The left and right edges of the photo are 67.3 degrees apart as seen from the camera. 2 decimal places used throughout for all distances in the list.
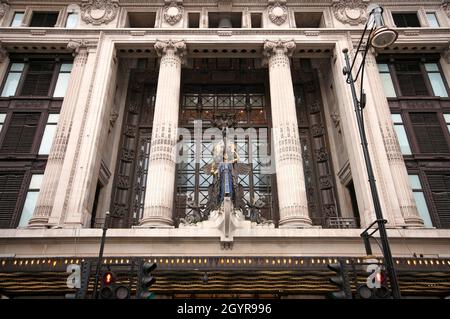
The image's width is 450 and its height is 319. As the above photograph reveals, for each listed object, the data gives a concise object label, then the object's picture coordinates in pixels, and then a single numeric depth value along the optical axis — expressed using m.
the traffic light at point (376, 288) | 7.20
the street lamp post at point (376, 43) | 7.96
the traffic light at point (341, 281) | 7.10
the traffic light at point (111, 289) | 7.39
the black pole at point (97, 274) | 8.23
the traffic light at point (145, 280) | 7.36
